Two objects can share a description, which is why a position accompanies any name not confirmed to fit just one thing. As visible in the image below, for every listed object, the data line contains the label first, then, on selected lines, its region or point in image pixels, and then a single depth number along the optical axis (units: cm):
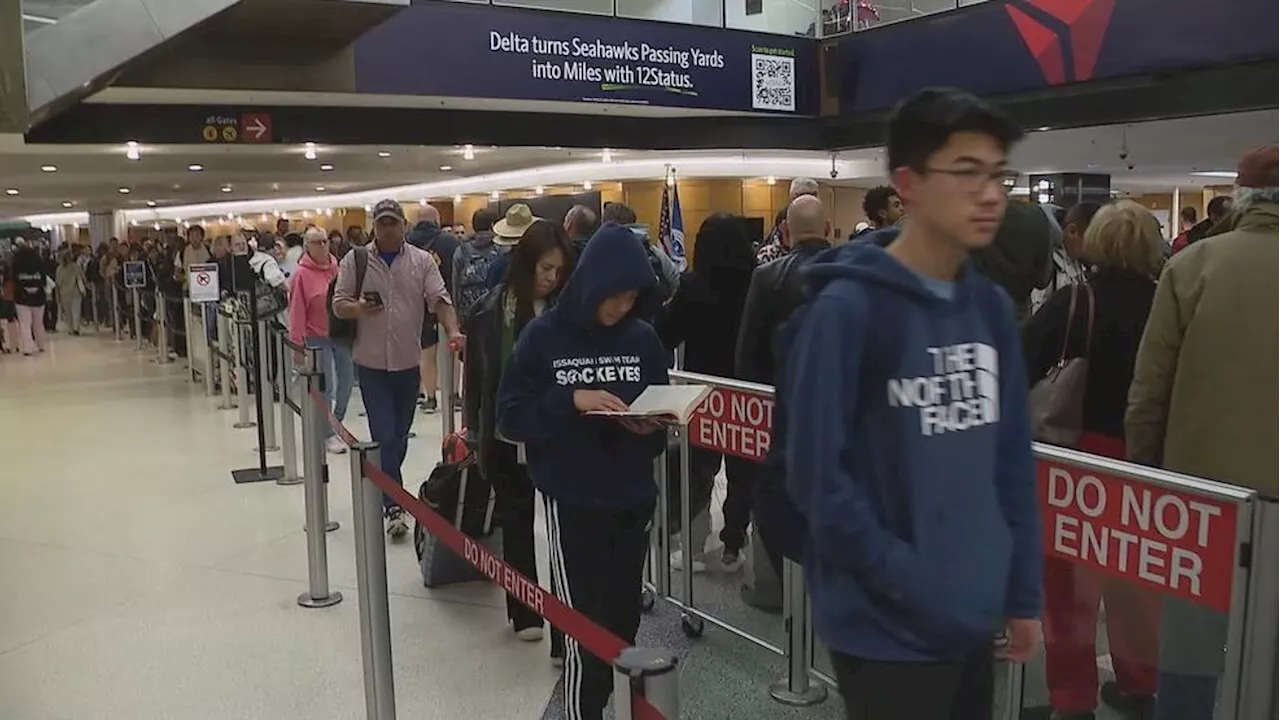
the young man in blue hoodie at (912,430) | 163
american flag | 1002
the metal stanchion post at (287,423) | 703
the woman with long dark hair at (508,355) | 369
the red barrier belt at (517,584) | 180
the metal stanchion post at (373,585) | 337
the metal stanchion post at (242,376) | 935
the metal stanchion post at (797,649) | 366
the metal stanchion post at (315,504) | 480
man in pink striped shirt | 559
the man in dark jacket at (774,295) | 387
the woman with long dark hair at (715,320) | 480
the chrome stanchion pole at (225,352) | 1038
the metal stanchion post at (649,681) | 162
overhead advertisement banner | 1197
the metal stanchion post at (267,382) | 778
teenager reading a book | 293
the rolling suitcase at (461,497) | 475
